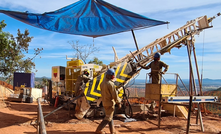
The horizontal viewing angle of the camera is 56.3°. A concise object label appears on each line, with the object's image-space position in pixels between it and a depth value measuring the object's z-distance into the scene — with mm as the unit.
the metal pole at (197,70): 12109
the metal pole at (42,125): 3167
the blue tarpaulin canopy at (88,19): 8523
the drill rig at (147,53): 9656
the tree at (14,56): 23906
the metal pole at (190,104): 7556
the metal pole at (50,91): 14961
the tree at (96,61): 27484
